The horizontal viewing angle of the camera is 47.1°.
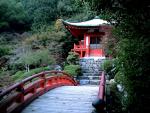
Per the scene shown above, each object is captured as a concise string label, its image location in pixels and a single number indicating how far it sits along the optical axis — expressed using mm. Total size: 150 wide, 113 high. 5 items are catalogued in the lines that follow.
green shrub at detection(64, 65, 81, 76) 15035
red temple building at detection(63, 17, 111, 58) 19009
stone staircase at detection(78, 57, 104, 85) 14594
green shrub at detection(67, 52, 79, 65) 17076
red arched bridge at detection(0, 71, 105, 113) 4414
